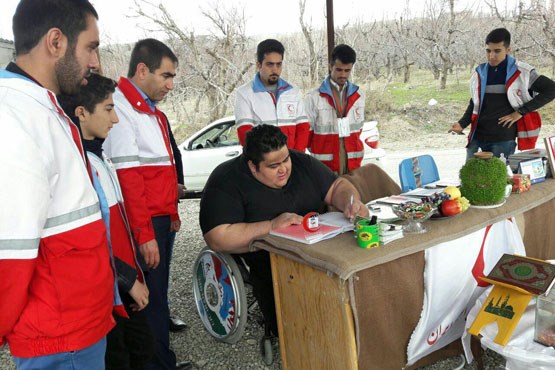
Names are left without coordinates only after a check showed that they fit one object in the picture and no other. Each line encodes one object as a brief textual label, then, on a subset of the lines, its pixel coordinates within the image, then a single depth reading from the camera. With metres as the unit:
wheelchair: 2.17
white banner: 2.03
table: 1.75
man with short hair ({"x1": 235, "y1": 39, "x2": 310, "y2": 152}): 3.31
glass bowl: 2.04
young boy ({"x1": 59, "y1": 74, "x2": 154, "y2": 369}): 1.59
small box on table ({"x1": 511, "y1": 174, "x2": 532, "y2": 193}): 2.56
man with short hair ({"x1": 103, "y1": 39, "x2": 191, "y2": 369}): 1.96
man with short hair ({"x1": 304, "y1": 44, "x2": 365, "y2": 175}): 3.59
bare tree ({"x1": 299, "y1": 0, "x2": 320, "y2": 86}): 13.31
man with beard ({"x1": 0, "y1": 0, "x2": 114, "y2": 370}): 0.97
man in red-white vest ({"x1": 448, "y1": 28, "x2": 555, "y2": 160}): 3.50
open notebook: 1.95
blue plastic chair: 3.05
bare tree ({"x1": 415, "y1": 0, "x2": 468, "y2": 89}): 17.92
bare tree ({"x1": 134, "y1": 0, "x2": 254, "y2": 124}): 12.31
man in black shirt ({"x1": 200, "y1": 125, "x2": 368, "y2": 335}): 2.18
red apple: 2.19
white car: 6.12
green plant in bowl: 2.29
